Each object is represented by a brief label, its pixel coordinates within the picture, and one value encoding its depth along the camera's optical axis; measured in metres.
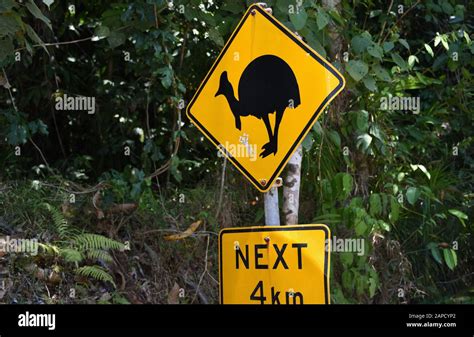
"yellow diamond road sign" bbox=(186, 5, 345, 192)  4.06
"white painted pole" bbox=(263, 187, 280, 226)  4.17
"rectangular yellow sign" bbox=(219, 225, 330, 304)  3.87
